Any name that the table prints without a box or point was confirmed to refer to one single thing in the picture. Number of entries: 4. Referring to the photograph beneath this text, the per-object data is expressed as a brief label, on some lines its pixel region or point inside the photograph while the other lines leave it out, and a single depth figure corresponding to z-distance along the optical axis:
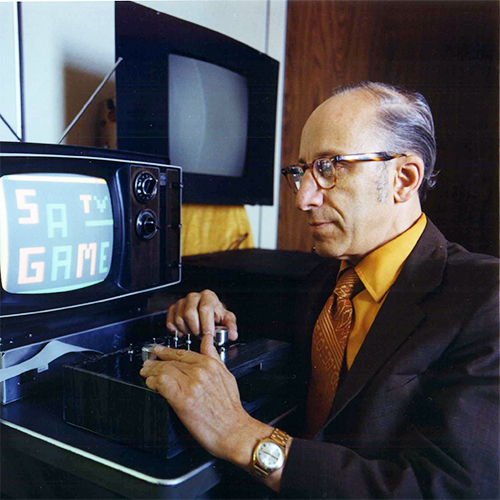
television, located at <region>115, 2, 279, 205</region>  1.40
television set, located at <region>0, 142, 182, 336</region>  0.85
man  0.73
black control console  0.71
